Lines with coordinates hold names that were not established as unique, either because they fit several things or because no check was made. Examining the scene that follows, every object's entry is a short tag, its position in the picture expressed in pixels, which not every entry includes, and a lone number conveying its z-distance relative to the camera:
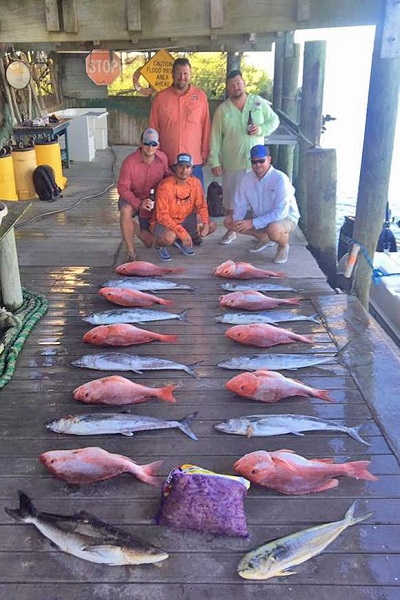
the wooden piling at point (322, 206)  6.32
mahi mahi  2.32
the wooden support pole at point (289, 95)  10.06
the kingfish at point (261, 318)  4.56
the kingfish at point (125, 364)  3.87
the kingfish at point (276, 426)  3.18
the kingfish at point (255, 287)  5.13
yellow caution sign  11.22
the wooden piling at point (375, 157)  4.95
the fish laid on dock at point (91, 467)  2.83
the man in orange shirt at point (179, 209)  5.71
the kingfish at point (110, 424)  3.20
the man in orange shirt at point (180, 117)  5.97
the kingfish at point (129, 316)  4.49
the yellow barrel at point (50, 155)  9.20
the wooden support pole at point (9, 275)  4.75
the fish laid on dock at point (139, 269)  5.43
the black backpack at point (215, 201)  7.87
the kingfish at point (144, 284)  5.12
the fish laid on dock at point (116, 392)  3.47
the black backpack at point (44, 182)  8.70
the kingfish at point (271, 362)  3.87
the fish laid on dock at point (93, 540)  2.38
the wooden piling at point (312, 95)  7.48
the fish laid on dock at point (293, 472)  2.78
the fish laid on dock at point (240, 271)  5.39
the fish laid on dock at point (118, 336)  4.18
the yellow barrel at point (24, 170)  8.63
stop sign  11.78
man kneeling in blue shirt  5.59
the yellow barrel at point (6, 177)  8.20
